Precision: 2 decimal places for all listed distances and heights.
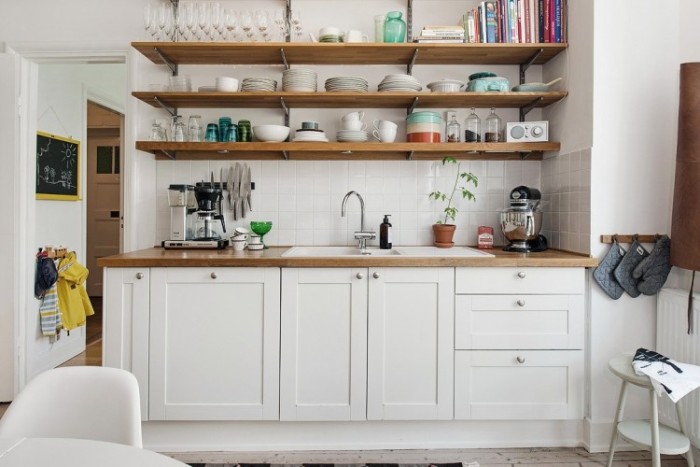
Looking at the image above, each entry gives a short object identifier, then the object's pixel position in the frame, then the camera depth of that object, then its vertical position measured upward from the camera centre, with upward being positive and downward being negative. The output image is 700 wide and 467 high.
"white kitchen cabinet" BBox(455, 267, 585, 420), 2.12 -0.53
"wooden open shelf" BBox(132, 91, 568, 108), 2.44 +0.71
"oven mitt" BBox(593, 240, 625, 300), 2.18 -0.21
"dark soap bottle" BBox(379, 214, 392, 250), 2.61 -0.05
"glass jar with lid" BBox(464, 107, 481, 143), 2.60 +0.59
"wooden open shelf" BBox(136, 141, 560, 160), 2.45 +0.43
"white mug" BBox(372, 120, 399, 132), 2.54 +0.57
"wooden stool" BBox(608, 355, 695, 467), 1.78 -0.86
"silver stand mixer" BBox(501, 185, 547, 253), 2.40 +0.03
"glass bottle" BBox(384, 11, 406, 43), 2.50 +1.10
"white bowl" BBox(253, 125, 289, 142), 2.50 +0.51
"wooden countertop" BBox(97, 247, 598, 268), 2.08 -0.16
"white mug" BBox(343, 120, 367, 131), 2.55 +0.57
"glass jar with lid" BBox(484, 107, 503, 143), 2.60 +0.59
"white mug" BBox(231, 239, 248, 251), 2.42 -0.11
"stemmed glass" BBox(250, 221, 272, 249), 2.59 -0.01
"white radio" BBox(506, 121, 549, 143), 2.49 +0.53
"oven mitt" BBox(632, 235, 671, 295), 2.15 -0.17
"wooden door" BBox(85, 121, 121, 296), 5.59 +0.29
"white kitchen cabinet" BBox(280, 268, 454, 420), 2.10 -0.55
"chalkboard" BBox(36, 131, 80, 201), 3.05 +0.40
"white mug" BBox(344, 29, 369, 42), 2.50 +1.05
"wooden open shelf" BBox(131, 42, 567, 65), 2.44 +0.97
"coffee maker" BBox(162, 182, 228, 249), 2.47 +0.03
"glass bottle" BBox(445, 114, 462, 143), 2.63 +0.57
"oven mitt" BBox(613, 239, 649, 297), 2.17 -0.18
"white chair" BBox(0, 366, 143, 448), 1.07 -0.44
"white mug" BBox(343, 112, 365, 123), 2.54 +0.62
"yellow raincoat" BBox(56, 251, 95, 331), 3.21 -0.49
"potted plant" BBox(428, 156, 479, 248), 2.61 +0.17
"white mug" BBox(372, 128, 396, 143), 2.54 +0.52
